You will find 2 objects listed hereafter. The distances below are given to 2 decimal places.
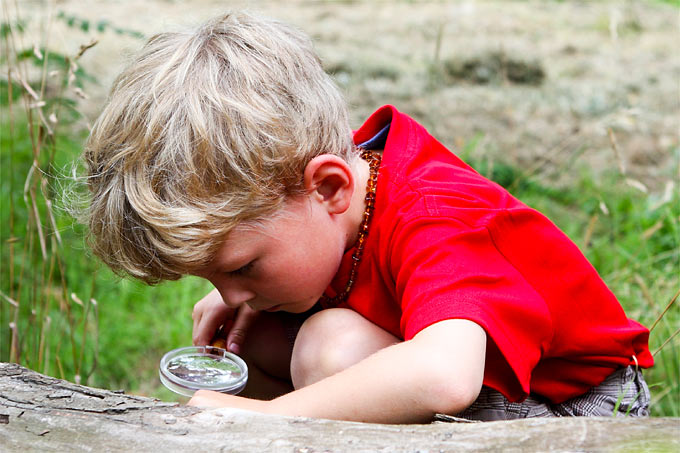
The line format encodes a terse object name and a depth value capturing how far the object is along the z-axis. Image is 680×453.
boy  1.87
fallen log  1.76
